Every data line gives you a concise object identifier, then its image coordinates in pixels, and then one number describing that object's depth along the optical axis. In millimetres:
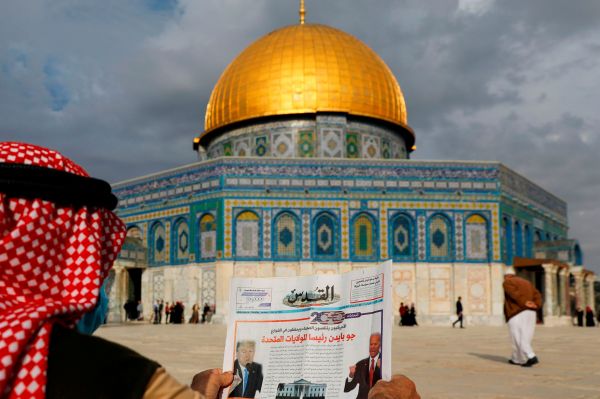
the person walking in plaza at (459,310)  23403
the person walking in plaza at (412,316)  23859
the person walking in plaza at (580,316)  26828
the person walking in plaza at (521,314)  8547
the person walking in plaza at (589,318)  26420
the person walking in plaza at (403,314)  23697
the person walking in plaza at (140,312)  27312
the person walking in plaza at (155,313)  26031
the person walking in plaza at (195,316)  25125
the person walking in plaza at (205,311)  24930
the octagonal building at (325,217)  25391
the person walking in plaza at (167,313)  25506
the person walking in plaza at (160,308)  26047
